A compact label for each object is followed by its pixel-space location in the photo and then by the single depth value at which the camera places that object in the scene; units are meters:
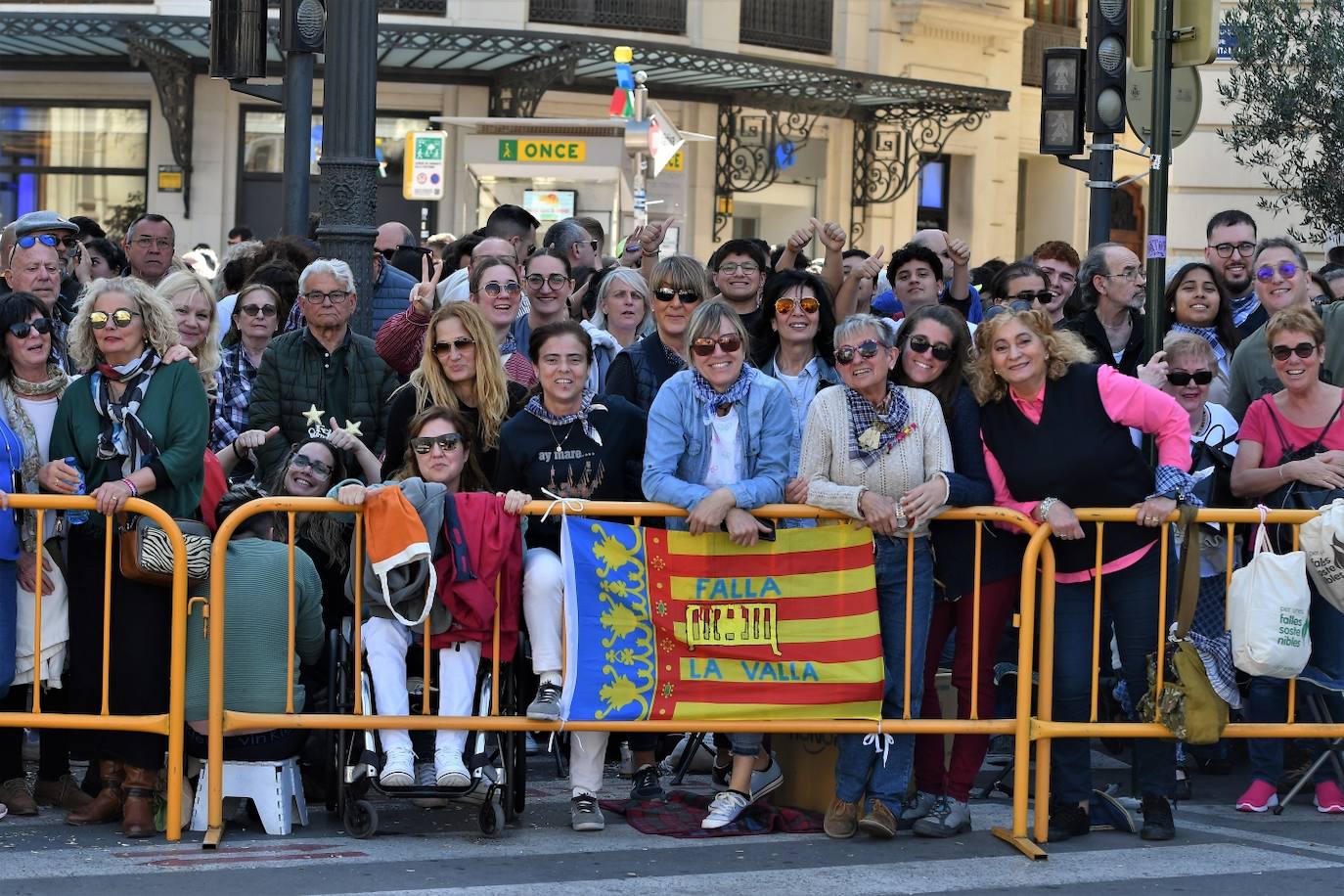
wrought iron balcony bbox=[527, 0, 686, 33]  25.58
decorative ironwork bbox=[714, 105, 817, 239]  26.64
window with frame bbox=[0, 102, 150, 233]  25.45
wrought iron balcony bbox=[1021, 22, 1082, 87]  29.97
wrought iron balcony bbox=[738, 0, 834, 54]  26.81
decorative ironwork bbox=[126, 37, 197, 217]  24.41
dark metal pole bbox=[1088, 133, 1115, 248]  13.15
